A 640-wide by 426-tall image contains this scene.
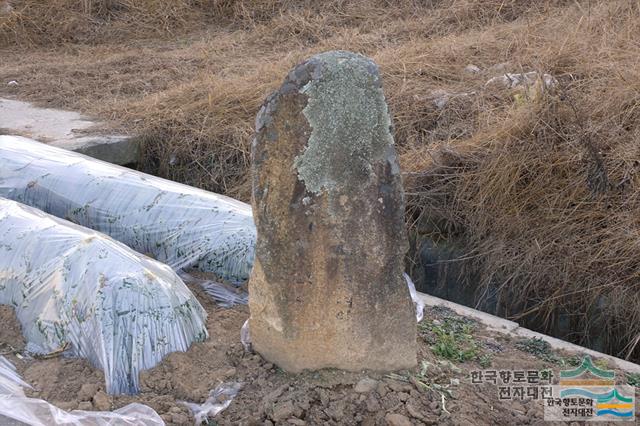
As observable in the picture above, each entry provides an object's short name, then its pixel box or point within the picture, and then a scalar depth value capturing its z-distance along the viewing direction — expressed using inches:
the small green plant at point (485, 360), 100.6
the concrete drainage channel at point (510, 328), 107.6
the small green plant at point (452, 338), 102.1
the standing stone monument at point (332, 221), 89.1
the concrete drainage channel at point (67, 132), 185.2
